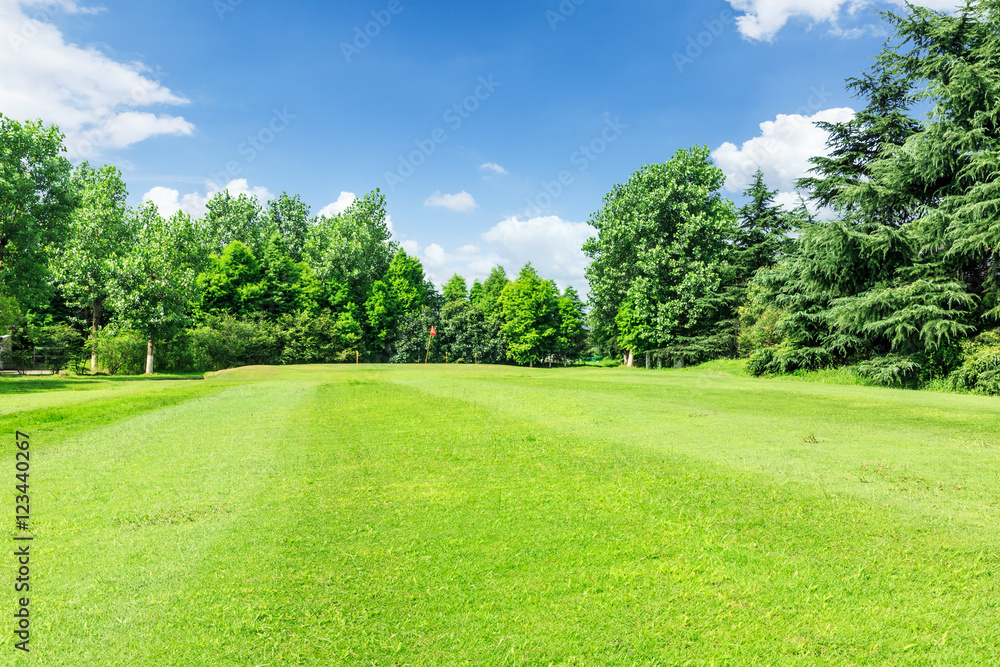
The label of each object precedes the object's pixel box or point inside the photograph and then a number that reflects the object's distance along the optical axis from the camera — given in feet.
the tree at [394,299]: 194.39
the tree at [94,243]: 113.50
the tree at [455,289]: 275.39
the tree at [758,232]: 127.03
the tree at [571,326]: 217.97
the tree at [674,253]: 132.05
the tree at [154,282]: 114.42
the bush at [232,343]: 137.69
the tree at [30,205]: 88.28
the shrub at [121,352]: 122.21
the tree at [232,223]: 195.00
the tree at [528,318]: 205.46
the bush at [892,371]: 73.00
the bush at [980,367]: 65.48
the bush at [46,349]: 129.70
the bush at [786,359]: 90.02
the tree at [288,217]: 226.79
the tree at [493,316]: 204.23
